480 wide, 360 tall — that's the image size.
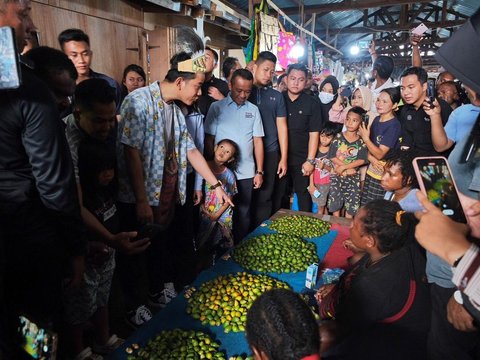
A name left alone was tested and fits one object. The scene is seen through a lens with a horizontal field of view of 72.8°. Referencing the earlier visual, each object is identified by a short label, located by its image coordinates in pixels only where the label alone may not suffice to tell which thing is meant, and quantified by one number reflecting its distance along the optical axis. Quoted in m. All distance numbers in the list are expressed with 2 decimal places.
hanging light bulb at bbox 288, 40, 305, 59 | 6.67
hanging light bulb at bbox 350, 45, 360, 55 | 14.79
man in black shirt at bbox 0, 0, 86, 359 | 1.48
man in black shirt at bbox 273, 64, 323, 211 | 4.39
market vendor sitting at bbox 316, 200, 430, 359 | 1.78
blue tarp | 1.92
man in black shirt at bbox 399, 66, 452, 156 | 3.47
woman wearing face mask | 5.62
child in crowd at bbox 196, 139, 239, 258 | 3.66
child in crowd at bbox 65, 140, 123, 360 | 2.07
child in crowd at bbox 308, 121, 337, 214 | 4.61
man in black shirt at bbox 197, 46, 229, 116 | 4.06
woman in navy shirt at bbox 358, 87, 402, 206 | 3.85
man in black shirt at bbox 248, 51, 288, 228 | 4.13
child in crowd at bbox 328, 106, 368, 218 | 4.24
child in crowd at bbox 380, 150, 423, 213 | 2.89
